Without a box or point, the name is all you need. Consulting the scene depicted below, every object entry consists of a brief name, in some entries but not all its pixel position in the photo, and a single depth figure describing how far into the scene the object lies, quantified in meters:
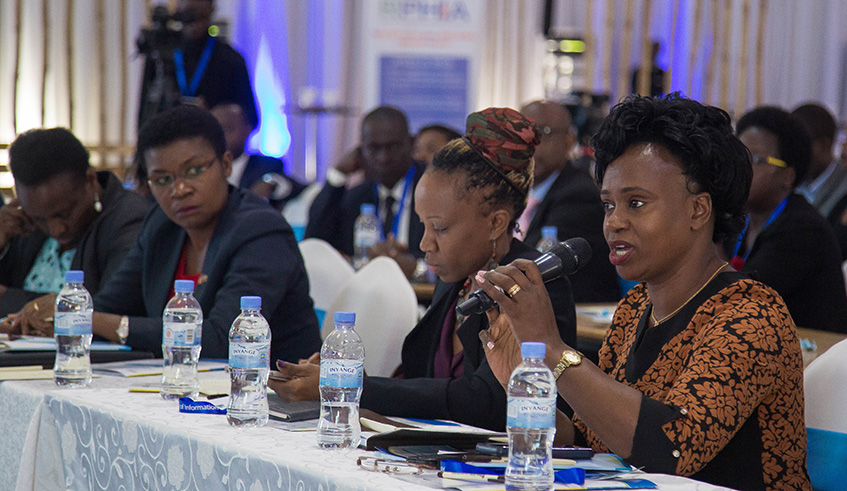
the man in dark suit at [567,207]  8.43
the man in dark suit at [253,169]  11.48
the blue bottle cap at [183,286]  4.32
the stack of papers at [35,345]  4.91
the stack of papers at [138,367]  4.65
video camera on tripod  12.36
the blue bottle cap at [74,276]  4.56
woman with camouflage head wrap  4.32
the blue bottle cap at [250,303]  3.76
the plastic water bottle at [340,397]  3.26
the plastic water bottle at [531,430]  2.68
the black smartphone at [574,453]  3.11
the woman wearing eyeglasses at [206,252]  5.18
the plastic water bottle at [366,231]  11.04
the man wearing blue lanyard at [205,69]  12.72
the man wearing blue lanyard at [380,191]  11.35
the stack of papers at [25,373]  4.44
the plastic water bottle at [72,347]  4.28
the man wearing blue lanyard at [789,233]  6.73
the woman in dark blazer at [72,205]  6.57
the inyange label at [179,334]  4.29
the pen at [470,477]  2.79
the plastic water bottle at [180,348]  4.11
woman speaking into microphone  3.03
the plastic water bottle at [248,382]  3.54
